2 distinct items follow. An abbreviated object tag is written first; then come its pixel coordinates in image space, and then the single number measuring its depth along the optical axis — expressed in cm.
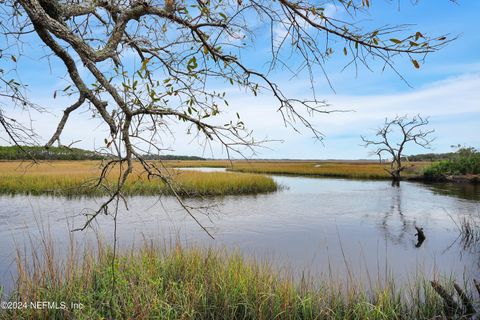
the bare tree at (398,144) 3020
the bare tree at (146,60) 273
